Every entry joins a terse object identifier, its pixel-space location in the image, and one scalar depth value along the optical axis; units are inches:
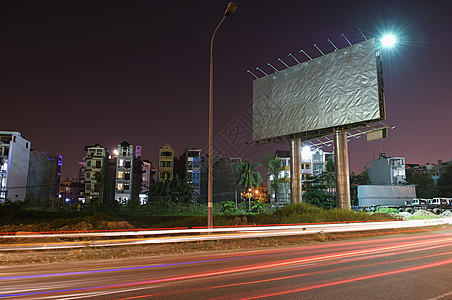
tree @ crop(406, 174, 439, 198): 2751.0
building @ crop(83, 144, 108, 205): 2759.6
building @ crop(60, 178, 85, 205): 3843.5
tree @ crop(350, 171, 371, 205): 2373.3
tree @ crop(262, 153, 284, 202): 2972.4
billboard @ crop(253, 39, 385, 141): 1266.0
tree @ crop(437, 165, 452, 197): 2696.9
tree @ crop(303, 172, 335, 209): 1935.3
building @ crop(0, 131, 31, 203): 2258.9
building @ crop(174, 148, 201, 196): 2872.8
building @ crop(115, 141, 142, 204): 2706.7
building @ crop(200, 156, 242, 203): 2989.7
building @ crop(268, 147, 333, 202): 2999.5
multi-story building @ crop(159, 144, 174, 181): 2881.4
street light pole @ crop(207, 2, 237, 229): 553.8
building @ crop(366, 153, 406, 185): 3127.5
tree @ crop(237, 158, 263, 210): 2751.0
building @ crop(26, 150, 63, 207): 2672.7
